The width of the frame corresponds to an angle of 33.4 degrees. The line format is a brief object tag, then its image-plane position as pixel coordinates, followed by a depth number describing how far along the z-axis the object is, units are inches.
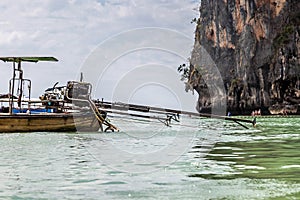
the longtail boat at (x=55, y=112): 850.1
